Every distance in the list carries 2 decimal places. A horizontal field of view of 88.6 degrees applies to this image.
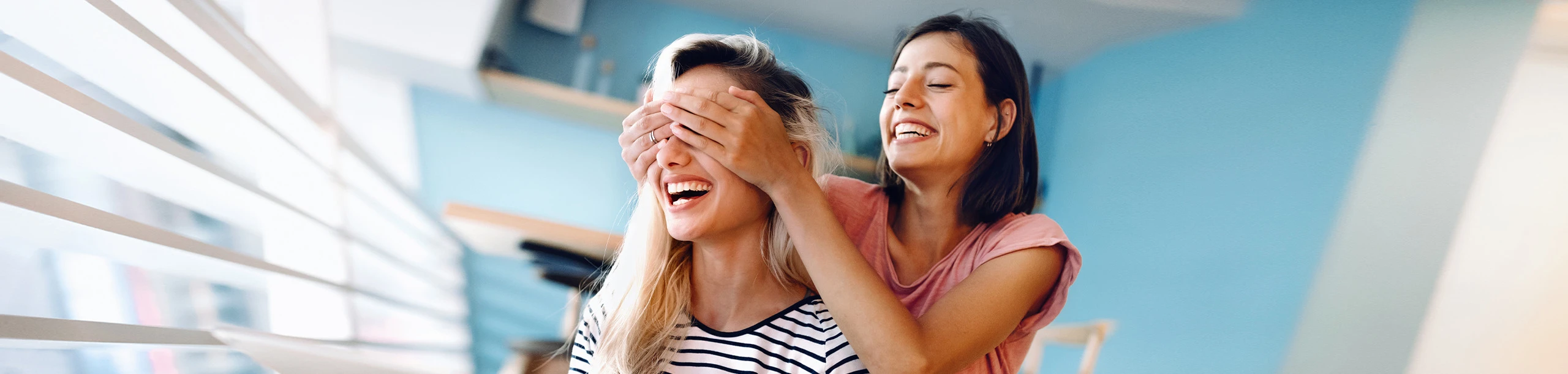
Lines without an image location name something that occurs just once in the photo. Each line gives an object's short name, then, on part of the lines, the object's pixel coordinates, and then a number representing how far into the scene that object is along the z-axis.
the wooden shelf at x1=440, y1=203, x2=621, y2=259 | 1.51
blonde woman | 0.70
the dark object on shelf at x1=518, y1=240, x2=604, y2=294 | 1.73
